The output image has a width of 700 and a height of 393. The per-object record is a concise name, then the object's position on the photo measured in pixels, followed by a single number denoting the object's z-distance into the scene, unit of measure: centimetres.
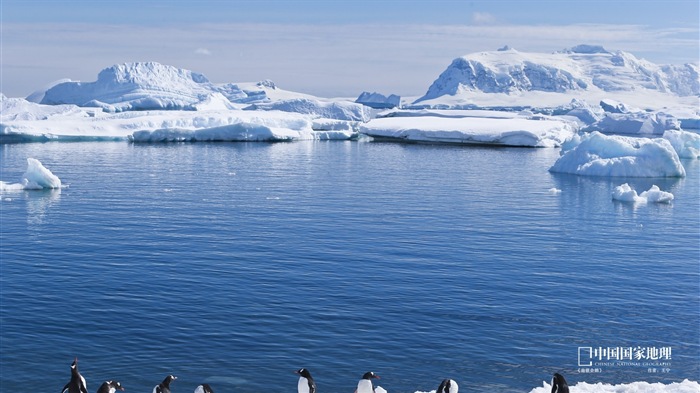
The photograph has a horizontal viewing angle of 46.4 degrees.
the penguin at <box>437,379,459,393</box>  1266
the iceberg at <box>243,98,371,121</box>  11775
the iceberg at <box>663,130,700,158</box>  6950
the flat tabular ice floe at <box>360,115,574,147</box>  8400
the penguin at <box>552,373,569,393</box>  1250
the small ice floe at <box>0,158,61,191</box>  4131
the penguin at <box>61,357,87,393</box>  1256
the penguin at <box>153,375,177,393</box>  1247
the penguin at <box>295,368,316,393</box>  1309
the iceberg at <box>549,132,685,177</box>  5116
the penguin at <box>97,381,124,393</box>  1227
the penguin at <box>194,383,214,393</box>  1245
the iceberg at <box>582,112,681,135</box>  10175
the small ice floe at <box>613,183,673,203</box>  4038
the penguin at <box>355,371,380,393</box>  1295
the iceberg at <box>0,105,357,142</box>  7950
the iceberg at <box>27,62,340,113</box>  11362
